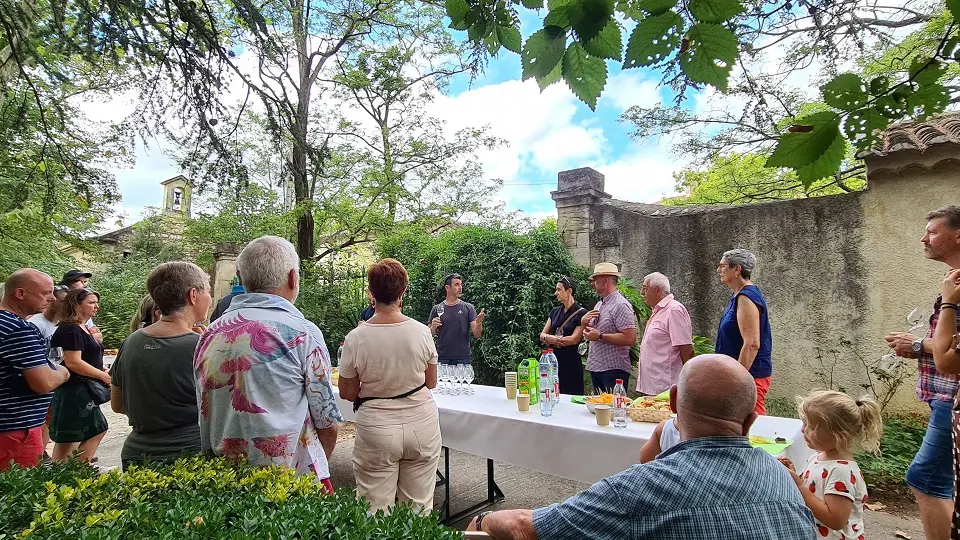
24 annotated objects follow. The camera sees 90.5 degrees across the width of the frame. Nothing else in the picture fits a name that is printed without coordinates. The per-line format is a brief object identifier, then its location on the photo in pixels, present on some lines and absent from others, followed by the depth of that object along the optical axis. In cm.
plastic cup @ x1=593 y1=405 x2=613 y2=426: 262
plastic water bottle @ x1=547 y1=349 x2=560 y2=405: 320
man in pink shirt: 347
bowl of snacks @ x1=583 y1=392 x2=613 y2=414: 285
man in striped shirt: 246
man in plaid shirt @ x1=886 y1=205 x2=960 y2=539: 224
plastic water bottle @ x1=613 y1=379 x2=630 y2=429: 262
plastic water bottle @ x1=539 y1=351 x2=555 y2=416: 294
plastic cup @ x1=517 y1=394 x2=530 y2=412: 302
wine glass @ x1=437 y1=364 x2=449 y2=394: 374
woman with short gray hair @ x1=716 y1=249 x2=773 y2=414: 302
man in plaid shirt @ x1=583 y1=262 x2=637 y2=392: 396
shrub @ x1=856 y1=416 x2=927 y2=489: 356
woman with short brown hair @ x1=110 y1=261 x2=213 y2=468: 198
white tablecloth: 247
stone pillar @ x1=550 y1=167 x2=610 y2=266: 620
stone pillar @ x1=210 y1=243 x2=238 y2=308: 958
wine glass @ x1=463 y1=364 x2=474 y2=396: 372
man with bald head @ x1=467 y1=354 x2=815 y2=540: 116
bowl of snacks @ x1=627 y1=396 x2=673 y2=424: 264
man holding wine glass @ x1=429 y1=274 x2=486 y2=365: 498
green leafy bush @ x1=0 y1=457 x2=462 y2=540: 116
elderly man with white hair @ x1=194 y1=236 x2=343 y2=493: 176
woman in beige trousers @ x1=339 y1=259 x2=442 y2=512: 245
